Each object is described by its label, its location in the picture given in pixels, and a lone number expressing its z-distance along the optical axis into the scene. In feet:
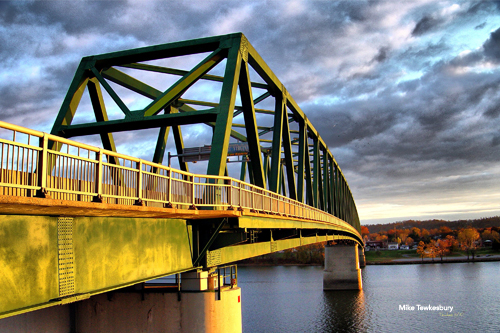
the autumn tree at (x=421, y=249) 462.80
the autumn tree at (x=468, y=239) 507.87
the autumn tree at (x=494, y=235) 636.48
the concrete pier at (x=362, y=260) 407.23
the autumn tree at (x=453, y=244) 504.02
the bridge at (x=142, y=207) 25.91
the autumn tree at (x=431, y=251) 457.39
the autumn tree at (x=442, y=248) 458.25
